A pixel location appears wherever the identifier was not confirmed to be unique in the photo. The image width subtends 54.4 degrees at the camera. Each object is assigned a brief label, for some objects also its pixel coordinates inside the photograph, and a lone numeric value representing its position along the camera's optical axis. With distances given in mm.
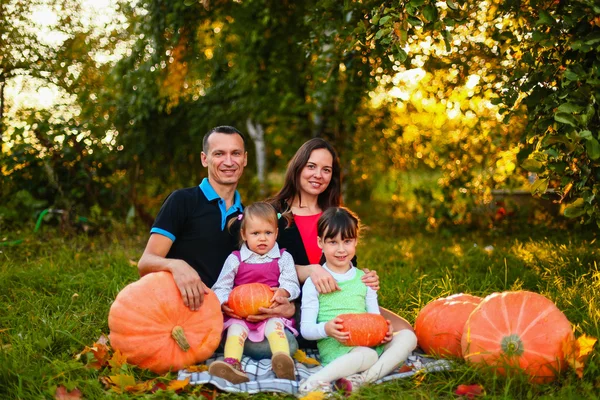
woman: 3566
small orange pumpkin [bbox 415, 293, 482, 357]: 3146
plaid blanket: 2760
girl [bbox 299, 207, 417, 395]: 2861
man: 3322
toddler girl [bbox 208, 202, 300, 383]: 3105
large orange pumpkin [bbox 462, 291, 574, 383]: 2713
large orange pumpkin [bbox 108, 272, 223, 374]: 2887
